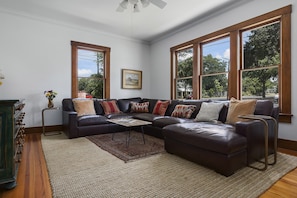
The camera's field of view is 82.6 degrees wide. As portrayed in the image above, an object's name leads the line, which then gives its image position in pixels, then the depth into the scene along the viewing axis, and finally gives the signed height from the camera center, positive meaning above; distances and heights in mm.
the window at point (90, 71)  4762 +813
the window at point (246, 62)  3041 +810
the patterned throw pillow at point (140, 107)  4902 -274
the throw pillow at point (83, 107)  4137 -235
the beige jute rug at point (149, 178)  1617 -896
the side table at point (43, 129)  4014 -769
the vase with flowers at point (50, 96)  4100 +20
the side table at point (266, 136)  2051 -494
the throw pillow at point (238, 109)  2715 -177
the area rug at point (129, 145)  2623 -871
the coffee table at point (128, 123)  3010 -466
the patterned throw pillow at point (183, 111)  3709 -290
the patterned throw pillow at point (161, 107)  4313 -248
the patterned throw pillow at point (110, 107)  4605 -261
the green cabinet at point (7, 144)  1604 -446
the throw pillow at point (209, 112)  3201 -279
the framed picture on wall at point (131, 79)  5703 +658
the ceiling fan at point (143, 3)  3048 +1733
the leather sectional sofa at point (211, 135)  1952 -544
